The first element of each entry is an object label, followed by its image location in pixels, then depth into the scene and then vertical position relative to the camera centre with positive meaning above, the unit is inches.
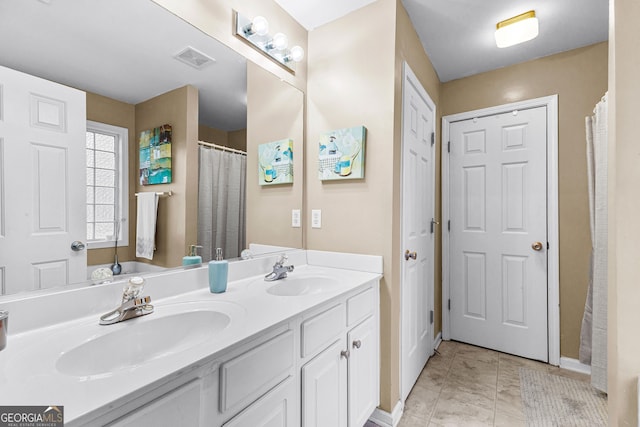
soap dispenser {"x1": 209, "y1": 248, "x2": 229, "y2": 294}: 48.8 -10.9
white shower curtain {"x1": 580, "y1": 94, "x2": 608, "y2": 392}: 71.1 -7.6
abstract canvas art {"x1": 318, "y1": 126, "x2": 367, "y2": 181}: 66.5 +14.1
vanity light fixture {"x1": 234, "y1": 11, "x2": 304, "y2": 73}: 60.0 +38.6
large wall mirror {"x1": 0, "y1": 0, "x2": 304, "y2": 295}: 33.7 +18.8
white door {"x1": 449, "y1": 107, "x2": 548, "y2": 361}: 91.5 -6.6
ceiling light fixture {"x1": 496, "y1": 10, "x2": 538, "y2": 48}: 70.7 +45.9
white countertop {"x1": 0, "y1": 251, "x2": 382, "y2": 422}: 21.4 -13.4
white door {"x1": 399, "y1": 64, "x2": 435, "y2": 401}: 71.2 -4.6
